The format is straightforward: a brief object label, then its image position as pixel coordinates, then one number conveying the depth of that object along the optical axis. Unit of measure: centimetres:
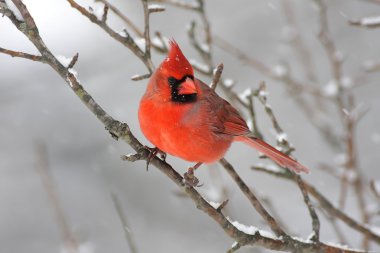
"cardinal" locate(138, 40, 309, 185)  513
